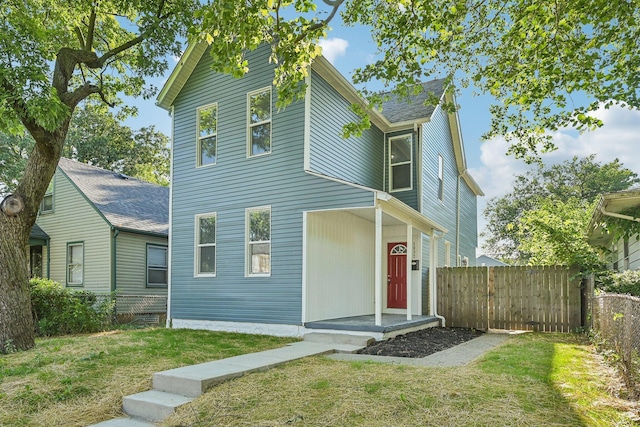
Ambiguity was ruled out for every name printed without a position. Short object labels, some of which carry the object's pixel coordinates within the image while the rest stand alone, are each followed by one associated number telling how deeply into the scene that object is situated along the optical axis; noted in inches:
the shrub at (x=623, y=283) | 313.0
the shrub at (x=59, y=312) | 439.8
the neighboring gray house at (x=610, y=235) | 298.4
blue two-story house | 378.0
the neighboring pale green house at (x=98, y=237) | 586.9
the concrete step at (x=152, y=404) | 190.2
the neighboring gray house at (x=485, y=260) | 1807.8
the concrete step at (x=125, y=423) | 186.5
